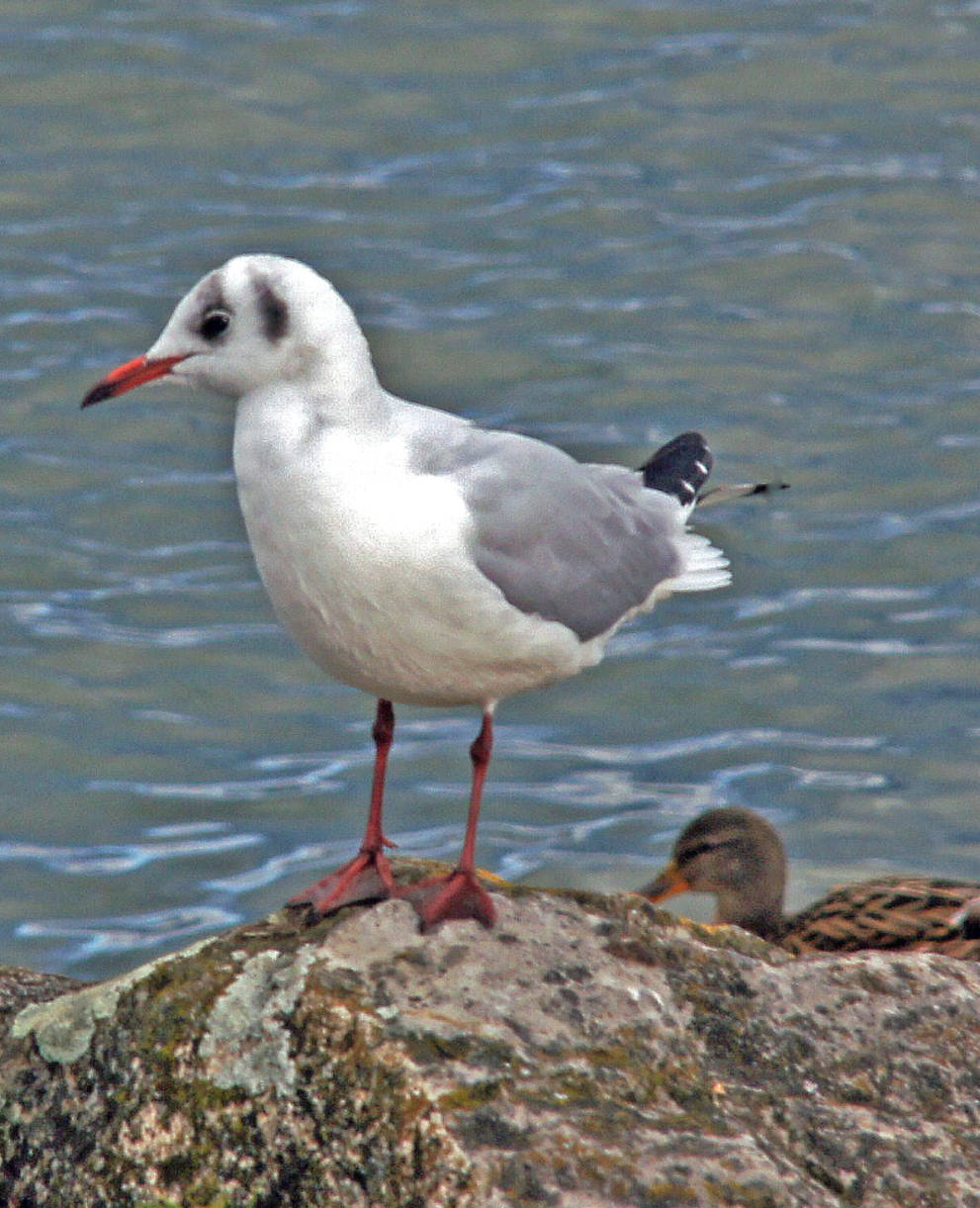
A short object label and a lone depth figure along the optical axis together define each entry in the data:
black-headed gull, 9.49
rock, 8.53
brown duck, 13.21
